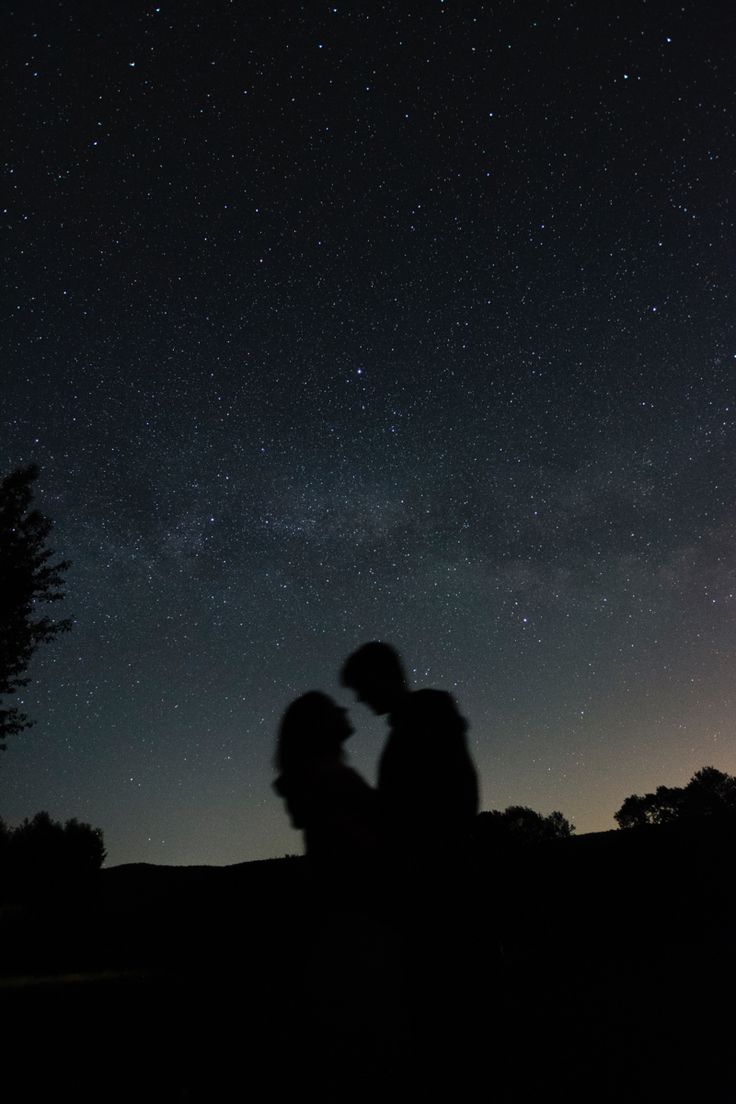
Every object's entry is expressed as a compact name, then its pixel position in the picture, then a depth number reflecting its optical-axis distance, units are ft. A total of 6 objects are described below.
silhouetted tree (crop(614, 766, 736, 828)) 219.41
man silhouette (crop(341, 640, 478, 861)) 7.50
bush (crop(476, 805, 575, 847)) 217.21
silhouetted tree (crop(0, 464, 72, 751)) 44.73
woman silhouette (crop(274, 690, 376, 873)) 6.37
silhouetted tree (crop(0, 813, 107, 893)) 70.64
